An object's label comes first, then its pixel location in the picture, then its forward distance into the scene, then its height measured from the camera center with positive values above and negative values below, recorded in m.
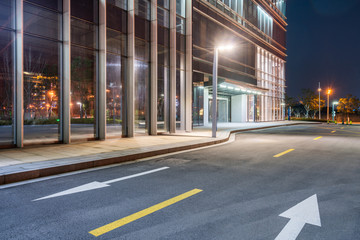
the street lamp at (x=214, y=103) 14.07 +0.78
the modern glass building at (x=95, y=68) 10.14 +2.60
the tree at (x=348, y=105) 65.88 +3.36
